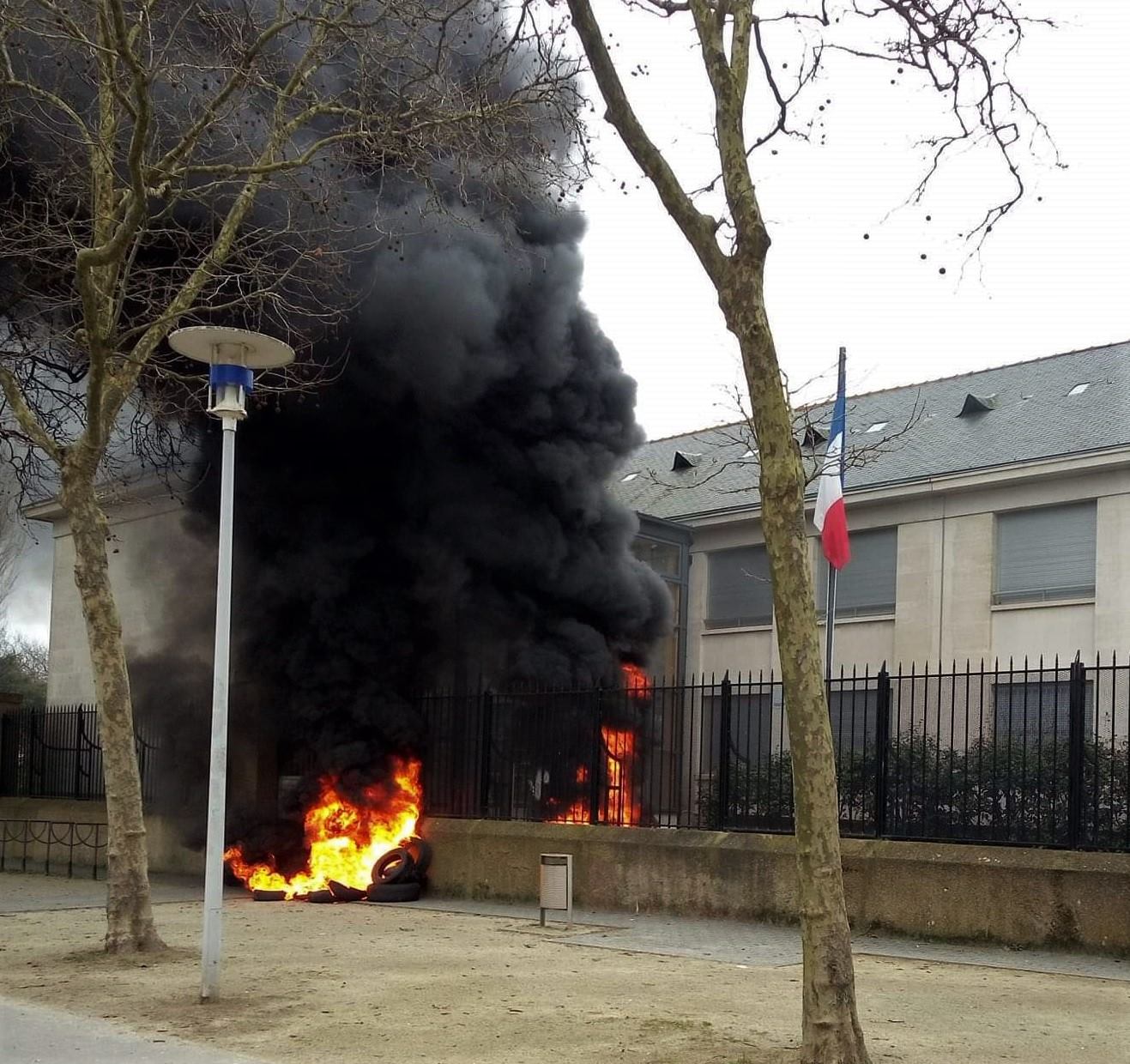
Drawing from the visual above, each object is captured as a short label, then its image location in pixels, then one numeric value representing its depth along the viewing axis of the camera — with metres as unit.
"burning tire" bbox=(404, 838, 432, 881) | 14.28
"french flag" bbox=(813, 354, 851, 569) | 14.30
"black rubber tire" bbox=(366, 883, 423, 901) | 13.74
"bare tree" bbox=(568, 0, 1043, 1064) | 5.69
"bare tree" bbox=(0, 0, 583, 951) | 9.36
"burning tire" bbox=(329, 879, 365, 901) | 13.82
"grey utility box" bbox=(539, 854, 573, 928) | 11.32
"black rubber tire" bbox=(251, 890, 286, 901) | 14.06
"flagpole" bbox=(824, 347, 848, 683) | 14.56
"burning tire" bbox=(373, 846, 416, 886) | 13.97
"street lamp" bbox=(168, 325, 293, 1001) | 7.70
